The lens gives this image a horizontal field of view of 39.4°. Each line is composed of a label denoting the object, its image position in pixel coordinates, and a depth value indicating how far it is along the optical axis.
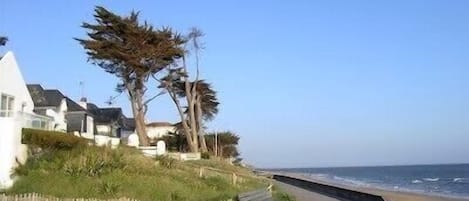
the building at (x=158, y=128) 108.03
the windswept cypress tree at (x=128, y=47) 48.50
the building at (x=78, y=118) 58.22
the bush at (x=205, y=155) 57.69
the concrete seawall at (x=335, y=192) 35.19
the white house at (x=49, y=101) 51.52
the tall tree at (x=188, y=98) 61.47
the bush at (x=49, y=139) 24.06
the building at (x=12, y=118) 21.70
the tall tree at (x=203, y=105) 67.19
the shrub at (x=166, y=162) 30.04
